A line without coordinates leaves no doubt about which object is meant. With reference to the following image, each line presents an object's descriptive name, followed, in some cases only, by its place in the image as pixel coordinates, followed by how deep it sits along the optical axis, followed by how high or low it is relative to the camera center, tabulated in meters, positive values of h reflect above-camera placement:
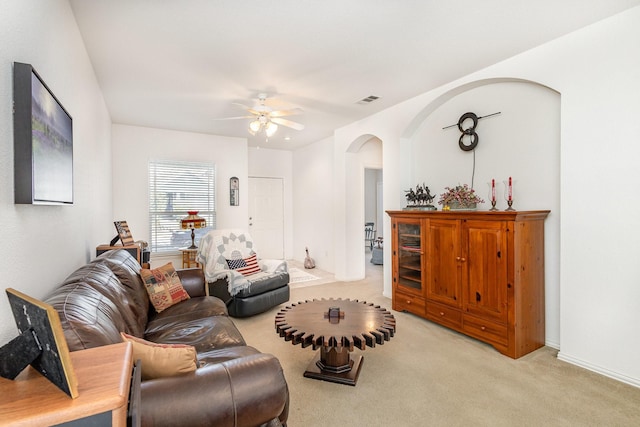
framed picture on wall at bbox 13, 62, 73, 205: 1.18 +0.32
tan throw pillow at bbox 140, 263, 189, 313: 2.63 -0.66
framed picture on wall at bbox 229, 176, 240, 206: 6.08 +0.42
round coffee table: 2.09 -0.85
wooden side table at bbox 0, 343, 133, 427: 0.63 -0.40
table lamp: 5.14 -0.17
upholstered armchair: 3.55 -0.77
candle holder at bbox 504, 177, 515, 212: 2.92 +0.19
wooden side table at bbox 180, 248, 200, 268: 5.23 -0.78
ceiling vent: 3.90 +1.45
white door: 7.03 -0.07
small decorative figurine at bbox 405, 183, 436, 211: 3.74 +0.15
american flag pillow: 3.95 -0.69
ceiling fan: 3.54 +1.15
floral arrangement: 3.28 +0.15
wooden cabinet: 2.66 -0.62
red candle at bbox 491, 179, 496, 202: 3.18 +0.23
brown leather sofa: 1.09 -0.66
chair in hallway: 9.14 -0.67
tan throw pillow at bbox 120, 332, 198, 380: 1.19 -0.57
